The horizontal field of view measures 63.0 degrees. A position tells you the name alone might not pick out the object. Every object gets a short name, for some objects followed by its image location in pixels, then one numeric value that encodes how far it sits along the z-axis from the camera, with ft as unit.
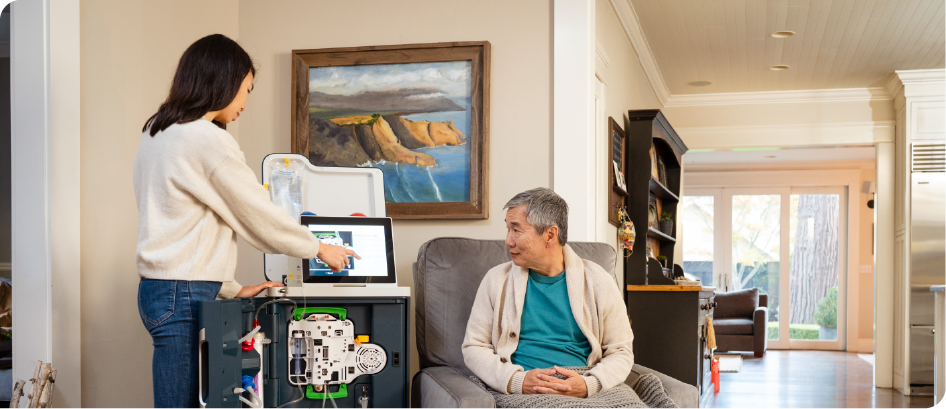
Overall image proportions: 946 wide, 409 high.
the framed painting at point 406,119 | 10.54
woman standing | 5.63
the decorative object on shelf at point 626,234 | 14.74
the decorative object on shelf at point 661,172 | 18.38
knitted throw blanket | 6.57
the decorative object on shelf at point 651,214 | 16.35
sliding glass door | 32.04
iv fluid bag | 8.63
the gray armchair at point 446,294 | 8.00
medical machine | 7.19
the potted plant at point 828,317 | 31.86
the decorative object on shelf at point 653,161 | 16.30
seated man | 7.47
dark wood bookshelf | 15.23
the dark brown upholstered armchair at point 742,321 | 28.17
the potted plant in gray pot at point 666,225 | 18.67
